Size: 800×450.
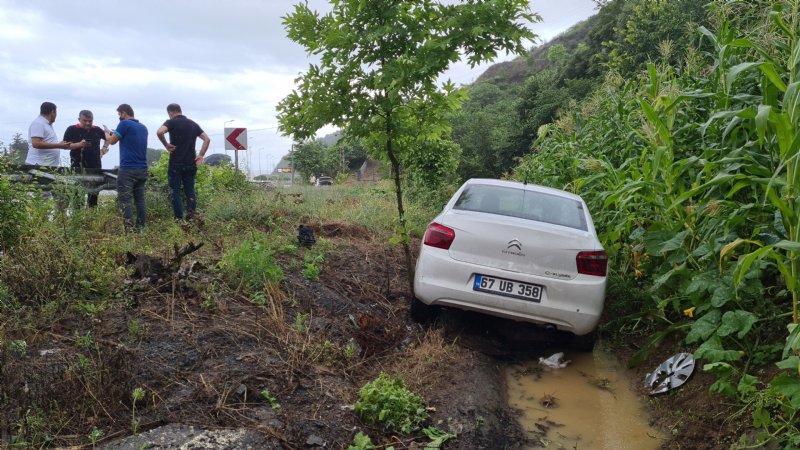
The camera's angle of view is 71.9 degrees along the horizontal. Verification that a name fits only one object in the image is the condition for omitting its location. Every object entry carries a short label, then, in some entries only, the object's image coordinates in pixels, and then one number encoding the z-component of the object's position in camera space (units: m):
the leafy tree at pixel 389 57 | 5.11
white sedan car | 4.67
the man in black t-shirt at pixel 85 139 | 8.16
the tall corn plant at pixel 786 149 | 2.97
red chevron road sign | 12.83
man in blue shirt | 7.30
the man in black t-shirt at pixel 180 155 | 7.89
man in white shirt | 7.54
